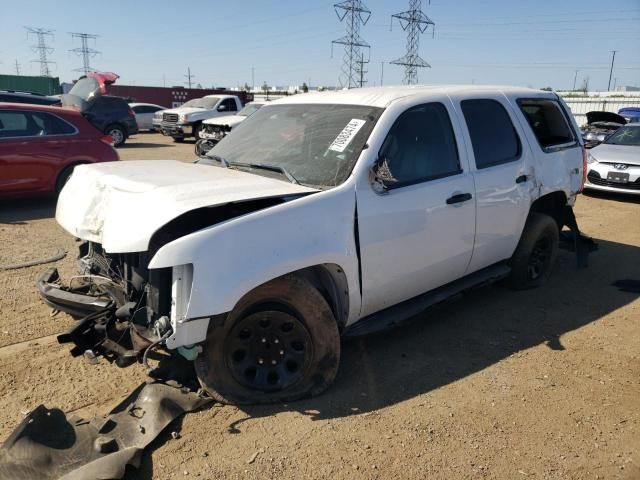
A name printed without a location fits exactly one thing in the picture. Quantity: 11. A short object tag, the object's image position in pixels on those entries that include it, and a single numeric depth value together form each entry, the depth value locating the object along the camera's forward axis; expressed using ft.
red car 26.91
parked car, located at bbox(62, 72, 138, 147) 61.00
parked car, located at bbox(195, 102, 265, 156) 56.29
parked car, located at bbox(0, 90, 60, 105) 39.24
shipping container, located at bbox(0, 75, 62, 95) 115.96
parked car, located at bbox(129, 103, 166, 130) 82.58
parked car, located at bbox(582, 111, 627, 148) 48.67
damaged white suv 9.39
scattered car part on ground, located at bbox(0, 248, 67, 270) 18.37
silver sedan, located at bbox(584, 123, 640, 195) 33.65
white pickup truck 68.39
